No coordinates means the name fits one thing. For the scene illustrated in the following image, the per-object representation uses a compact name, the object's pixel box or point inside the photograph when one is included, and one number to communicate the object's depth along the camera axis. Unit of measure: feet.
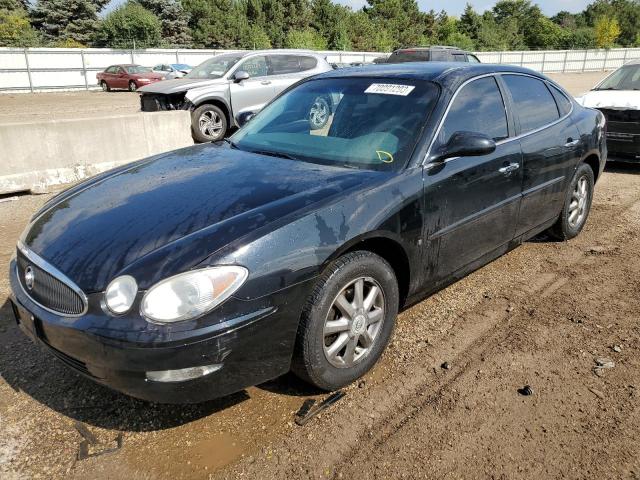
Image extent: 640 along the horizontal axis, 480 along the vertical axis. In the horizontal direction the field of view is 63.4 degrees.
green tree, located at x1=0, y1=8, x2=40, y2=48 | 132.49
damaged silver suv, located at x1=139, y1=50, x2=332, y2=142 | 32.83
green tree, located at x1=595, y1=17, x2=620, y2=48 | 193.88
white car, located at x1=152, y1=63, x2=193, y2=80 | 94.14
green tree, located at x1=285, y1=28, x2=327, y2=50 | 141.45
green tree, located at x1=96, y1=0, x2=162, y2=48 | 143.54
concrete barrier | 21.26
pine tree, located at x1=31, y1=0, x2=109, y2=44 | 156.35
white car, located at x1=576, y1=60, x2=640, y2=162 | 24.50
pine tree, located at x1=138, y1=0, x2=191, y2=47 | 163.12
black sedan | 7.27
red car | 91.56
